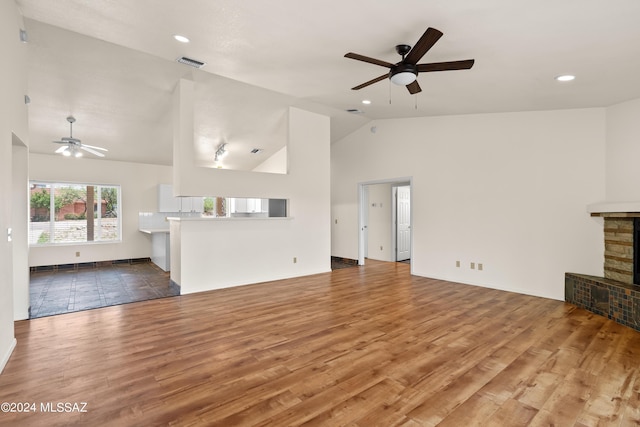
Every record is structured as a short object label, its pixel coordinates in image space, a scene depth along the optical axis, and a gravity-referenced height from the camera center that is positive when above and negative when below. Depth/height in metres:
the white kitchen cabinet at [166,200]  7.98 +0.38
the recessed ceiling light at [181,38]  3.29 +1.85
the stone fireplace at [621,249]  3.79 -0.45
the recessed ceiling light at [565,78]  3.49 +1.51
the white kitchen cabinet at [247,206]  8.24 +0.24
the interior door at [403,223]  7.99 -0.24
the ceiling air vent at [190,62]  3.80 +1.86
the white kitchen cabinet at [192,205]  8.30 +0.26
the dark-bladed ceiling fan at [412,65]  2.72 +1.40
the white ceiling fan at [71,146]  5.18 +1.16
